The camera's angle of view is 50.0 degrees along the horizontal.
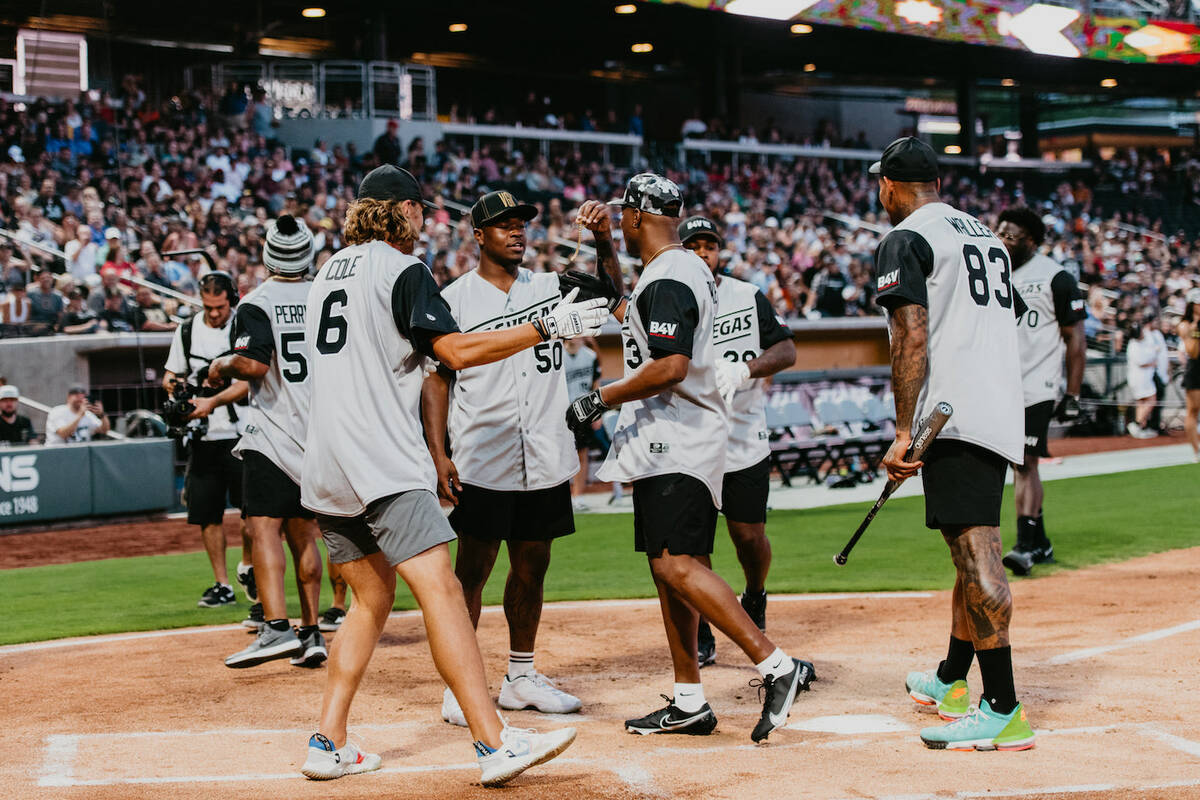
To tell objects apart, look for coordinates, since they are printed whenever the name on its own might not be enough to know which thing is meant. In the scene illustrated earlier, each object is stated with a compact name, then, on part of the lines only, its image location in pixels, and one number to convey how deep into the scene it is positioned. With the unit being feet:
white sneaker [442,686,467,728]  18.99
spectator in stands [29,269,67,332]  55.52
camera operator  28.81
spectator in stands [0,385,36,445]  48.88
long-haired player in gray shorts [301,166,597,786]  15.58
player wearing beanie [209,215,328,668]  23.04
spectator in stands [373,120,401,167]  89.04
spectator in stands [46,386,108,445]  50.44
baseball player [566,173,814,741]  17.17
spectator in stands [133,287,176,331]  57.06
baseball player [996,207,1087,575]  30.96
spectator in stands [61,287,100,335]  55.67
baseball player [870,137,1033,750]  16.62
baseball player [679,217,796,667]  22.84
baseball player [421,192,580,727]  19.72
